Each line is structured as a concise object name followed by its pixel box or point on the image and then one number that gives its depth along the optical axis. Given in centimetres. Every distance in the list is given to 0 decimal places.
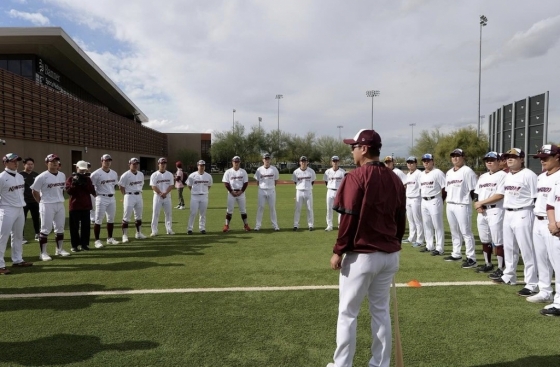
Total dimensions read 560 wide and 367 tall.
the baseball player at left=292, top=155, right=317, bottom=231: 1195
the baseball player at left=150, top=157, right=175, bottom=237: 1123
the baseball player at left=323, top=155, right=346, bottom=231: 1191
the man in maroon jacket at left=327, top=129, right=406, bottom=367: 302
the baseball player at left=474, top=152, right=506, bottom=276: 657
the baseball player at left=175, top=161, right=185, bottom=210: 1669
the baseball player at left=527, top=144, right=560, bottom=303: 498
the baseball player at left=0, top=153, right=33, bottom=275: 695
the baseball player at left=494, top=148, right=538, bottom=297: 562
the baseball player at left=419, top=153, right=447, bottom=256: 817
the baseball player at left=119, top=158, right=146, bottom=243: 1055
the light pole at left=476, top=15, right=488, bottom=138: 4312
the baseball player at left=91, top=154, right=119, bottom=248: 973
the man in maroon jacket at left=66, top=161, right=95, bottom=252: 873
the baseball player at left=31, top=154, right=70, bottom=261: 802
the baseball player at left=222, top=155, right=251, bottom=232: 1191
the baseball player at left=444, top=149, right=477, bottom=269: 727
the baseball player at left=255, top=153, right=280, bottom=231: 1202
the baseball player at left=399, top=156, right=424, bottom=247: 929
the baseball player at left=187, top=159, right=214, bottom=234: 1152
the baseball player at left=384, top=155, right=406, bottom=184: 1042
